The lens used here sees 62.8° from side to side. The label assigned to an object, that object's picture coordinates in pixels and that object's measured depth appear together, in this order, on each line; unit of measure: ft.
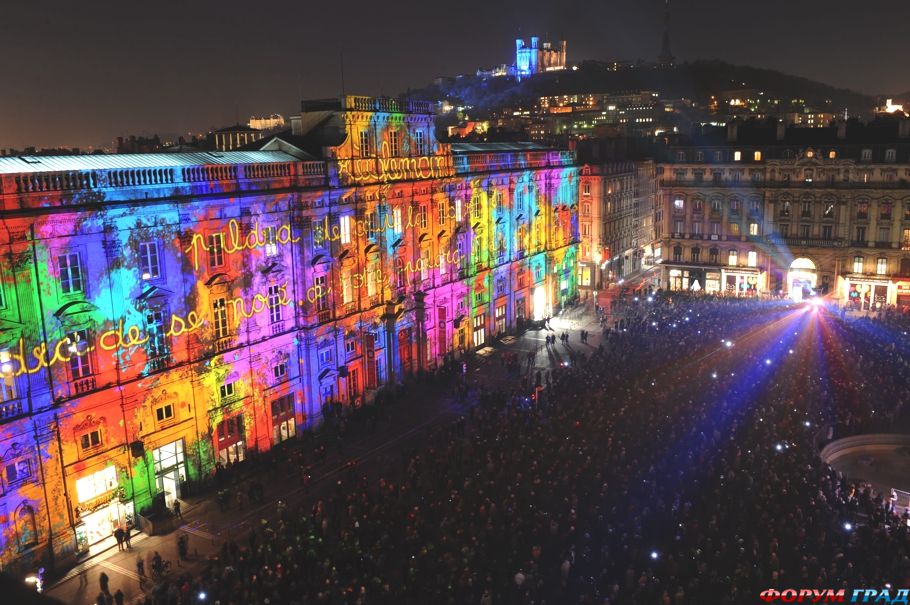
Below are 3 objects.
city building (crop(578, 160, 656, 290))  269.03
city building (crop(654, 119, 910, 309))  236.63
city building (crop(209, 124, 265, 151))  163.43
